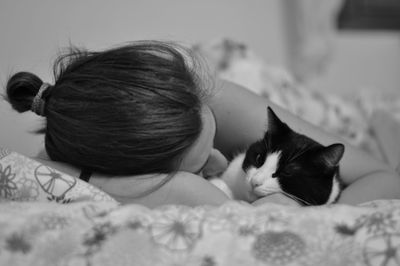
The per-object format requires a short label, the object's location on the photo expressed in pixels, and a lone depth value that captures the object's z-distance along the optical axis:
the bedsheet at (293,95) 1.47
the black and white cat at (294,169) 0.88
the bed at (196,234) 0.55
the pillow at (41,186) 0.70
